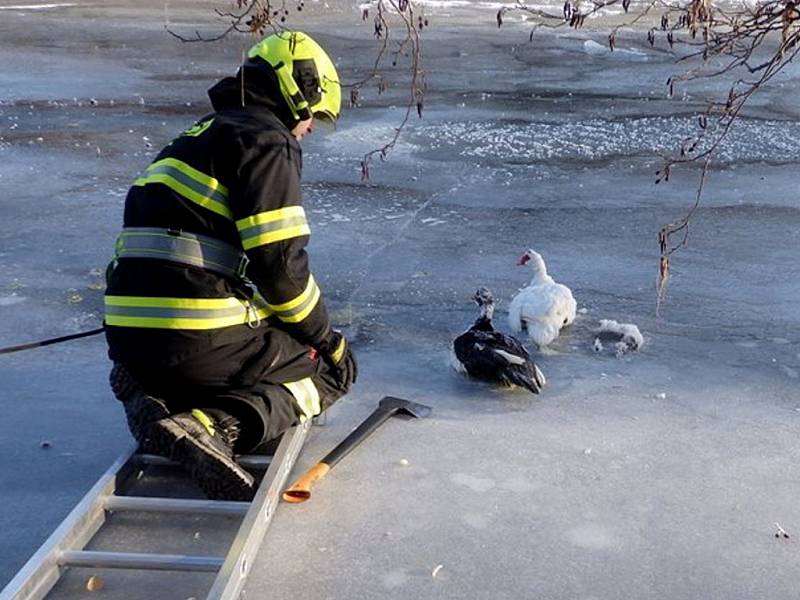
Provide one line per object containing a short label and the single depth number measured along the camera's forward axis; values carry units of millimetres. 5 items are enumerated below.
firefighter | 3654
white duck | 5172
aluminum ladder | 3148
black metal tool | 3756
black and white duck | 4582
